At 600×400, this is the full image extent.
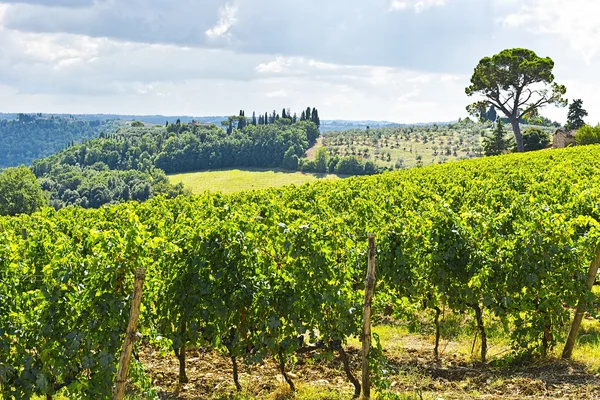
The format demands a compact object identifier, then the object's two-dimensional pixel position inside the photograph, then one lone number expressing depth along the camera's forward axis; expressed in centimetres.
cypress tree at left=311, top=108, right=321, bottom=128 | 17762
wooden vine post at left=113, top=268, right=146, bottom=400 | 612
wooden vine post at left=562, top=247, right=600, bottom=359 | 864
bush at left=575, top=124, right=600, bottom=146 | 5459
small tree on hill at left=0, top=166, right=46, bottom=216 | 7688
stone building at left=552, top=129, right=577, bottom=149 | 6294
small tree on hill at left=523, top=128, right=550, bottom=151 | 6462
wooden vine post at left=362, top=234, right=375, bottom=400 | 740
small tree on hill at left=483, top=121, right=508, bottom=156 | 6531
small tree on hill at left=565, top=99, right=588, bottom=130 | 7256
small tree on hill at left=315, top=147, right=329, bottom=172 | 11806
